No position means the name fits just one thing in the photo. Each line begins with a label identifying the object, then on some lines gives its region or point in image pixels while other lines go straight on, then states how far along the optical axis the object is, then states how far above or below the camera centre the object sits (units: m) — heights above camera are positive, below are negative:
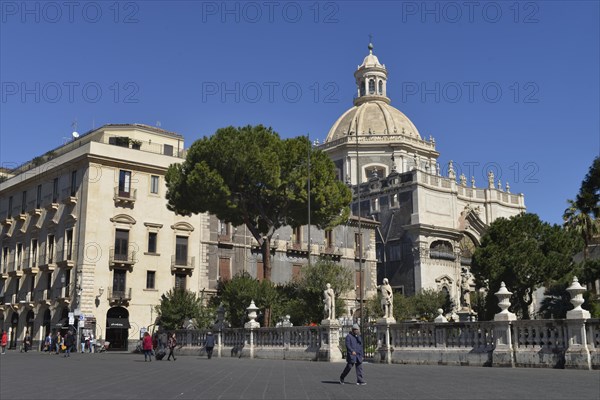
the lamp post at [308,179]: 35.63 +7.83
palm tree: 47.50 +7.27
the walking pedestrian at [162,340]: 30.64 -0.45
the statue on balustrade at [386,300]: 25.02 +1.07
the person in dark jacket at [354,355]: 14.61 -0.56
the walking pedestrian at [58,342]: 39.07 -0.62
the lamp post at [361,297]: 26.66 +1.48
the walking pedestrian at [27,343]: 42.81 -0.78
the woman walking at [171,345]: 27.94 -0.59
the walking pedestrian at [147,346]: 27.53 -0.61
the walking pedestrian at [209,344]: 28.82 -0.60
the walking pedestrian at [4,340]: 38.96 -0.51
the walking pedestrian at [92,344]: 40.63 -0.77
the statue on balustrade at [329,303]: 25.75 +1.01
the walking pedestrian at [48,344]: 40.78 -0.76
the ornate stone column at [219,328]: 31.12 +0.10
